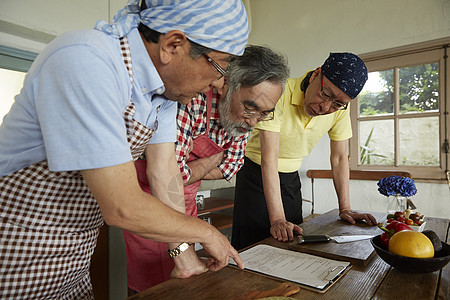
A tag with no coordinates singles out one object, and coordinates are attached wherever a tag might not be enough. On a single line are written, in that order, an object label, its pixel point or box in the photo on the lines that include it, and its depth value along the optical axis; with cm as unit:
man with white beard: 118
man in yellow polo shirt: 148
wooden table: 75
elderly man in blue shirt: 54
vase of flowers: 160
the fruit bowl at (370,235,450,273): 80
